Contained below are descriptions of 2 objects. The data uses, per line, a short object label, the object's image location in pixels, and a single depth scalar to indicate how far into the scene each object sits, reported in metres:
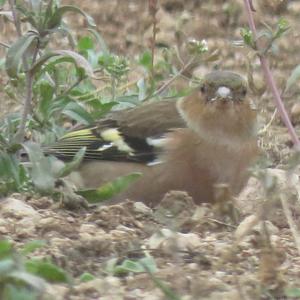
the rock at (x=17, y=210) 8.16
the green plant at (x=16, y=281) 5.45
